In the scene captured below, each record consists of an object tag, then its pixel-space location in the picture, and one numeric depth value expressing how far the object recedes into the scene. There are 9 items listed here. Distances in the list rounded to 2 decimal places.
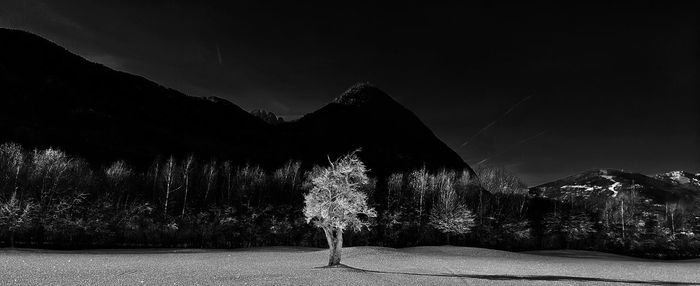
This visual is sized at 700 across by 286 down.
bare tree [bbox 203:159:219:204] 117.21
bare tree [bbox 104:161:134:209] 95.09
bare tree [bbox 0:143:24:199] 81.25
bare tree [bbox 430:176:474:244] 92.00
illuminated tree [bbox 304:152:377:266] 41.38
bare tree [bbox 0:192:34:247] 63.31
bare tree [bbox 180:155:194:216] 103.65
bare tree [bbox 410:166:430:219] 110.38
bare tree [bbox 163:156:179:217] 105.19
